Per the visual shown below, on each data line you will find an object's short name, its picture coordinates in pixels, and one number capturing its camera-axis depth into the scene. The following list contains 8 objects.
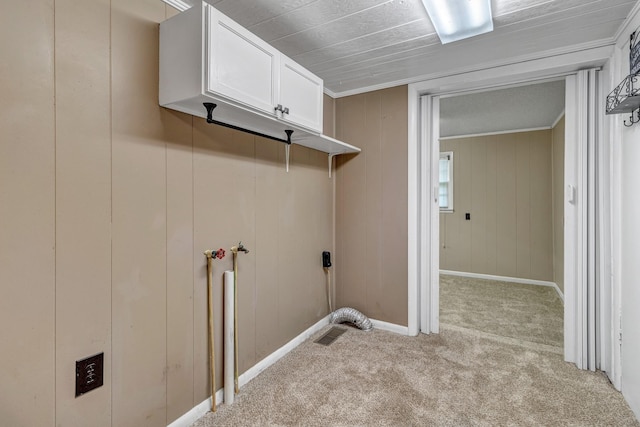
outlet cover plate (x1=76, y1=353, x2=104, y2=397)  1.28
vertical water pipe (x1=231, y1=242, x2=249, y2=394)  1.93
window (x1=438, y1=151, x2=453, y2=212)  5.28
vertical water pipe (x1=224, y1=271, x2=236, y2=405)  1.86
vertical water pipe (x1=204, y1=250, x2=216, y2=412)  1.79
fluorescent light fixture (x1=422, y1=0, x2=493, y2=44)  1.65
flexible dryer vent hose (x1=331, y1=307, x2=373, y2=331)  2.91
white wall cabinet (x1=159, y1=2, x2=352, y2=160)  1.39
